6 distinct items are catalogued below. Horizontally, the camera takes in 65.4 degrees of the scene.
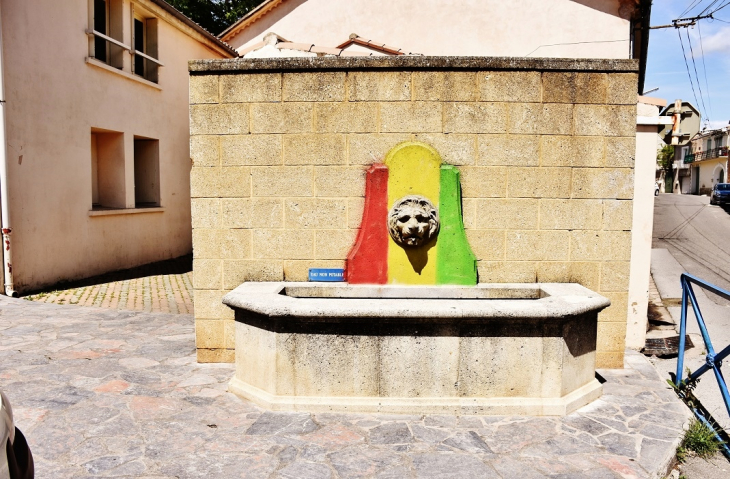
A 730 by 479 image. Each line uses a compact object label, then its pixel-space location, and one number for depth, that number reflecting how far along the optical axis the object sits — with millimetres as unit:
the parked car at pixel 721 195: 30797
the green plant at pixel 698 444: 3816
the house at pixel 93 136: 8695
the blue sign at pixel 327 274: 5293
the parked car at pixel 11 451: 2383
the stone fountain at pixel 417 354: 4152
